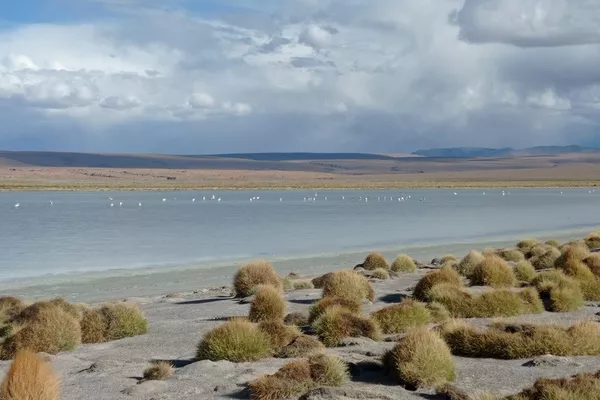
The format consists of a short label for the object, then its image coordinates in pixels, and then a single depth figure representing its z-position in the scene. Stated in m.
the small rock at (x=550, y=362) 9.32
